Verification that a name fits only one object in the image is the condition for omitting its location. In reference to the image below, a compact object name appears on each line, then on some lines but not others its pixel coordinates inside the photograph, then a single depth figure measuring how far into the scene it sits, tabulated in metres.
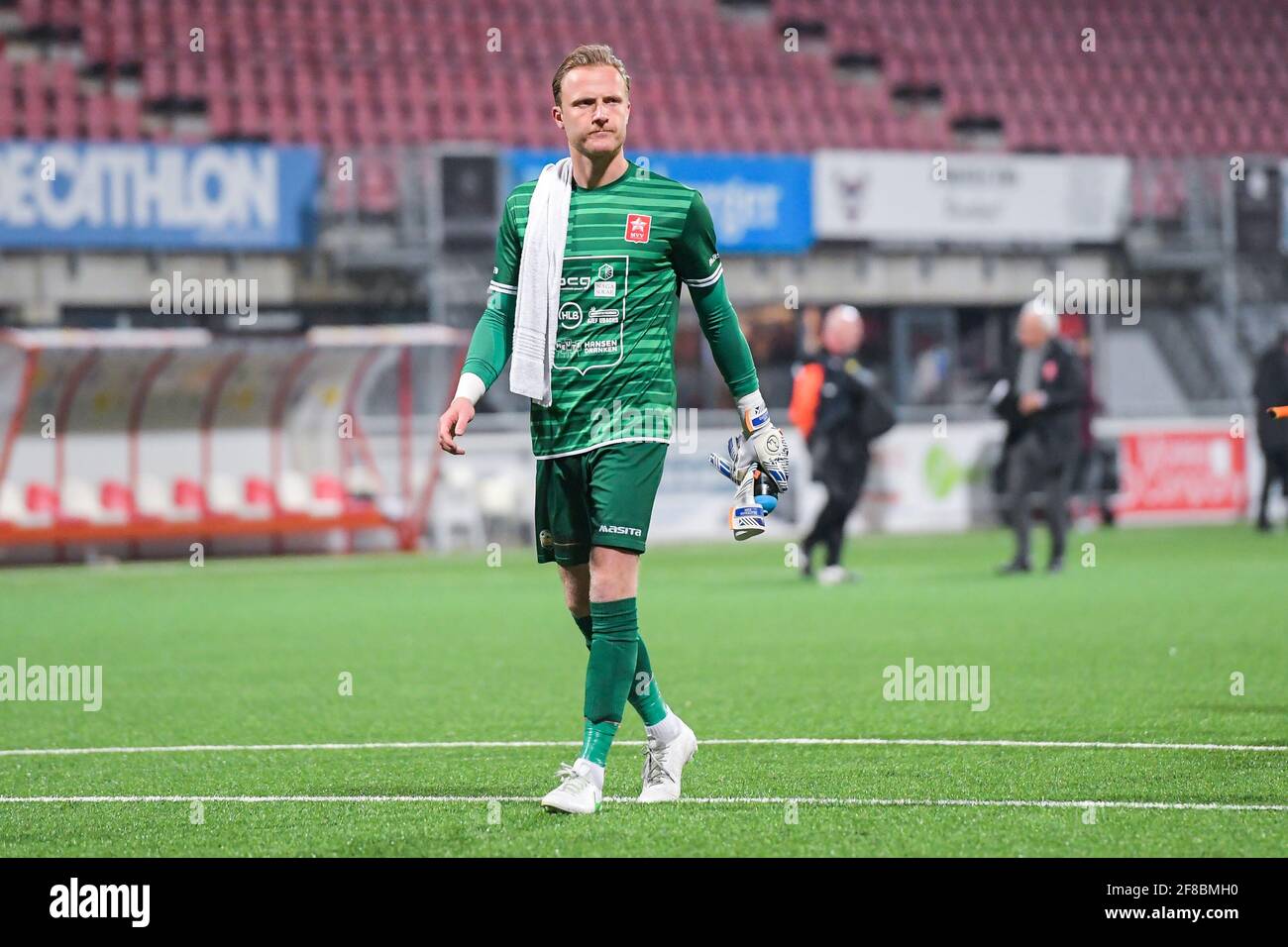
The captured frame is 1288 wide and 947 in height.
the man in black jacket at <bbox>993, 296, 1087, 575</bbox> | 16.27
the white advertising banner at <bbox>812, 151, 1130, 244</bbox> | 24.91
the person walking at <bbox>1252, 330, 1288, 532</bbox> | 21.80
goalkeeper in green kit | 5.64
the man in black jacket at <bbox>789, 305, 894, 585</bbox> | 15.77
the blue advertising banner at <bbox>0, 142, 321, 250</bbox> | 21.95
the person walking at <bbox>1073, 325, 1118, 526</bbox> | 24.14
